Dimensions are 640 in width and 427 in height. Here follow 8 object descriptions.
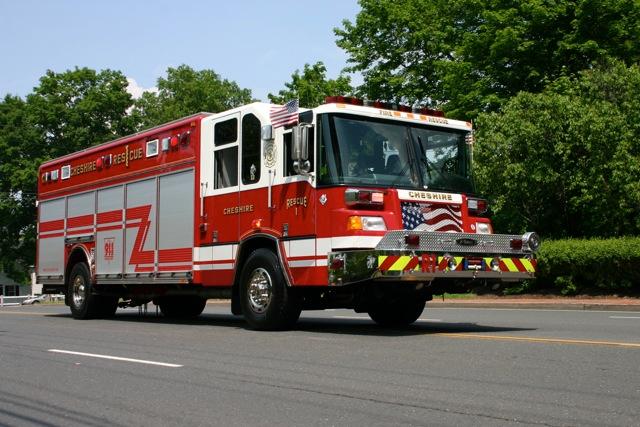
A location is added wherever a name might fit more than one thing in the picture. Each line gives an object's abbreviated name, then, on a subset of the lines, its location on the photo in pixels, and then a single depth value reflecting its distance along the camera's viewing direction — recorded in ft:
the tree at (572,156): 81.00
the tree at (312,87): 139.74
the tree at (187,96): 235.61
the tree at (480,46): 104.12
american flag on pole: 38.40
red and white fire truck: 36.01
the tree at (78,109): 198.49
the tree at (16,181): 195.31
